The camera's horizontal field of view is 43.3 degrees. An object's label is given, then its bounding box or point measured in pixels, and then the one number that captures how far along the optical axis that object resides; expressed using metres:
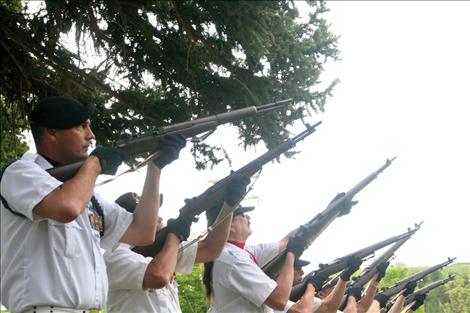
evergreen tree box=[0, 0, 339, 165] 6.03
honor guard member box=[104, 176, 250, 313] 3.89
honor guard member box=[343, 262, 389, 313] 7.23
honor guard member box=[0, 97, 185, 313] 2.71
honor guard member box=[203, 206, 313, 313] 4.63
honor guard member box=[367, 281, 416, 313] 8.03
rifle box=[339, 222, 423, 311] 7.57
